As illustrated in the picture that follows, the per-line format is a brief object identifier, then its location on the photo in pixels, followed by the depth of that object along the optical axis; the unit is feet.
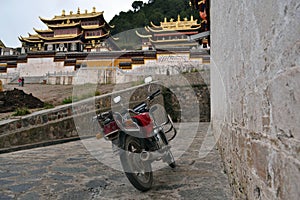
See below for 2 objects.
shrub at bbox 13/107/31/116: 24.08
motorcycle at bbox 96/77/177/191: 9.64
